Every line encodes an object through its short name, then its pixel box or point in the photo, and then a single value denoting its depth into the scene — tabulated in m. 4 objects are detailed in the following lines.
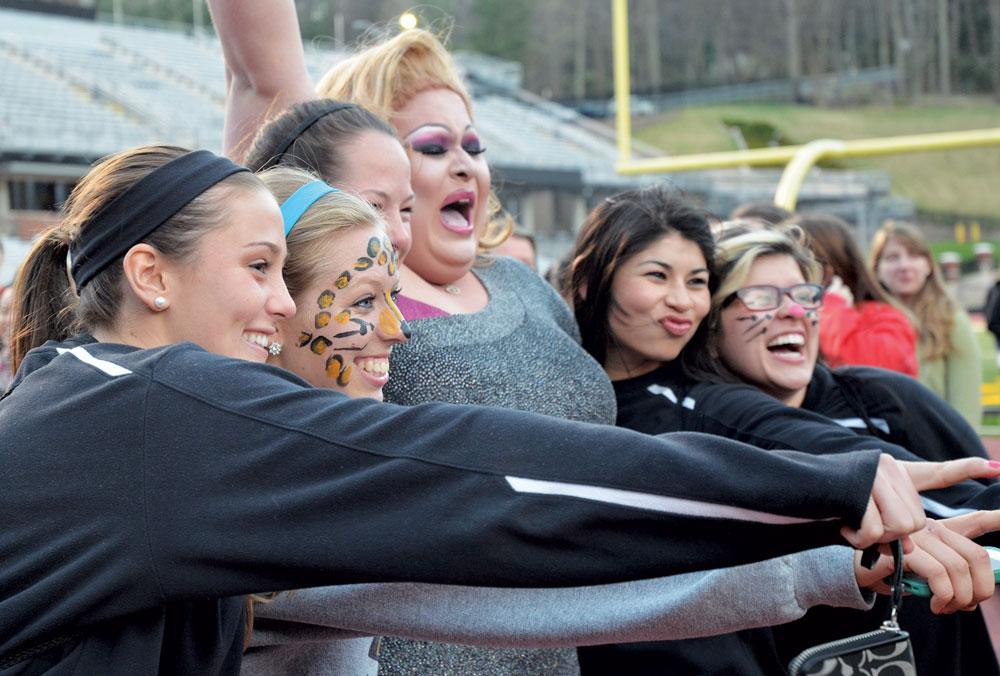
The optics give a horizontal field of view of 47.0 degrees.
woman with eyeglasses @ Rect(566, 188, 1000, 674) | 2.24
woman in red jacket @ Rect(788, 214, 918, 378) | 4.14
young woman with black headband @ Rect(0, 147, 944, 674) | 1.06
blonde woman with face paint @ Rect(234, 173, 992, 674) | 1.37
